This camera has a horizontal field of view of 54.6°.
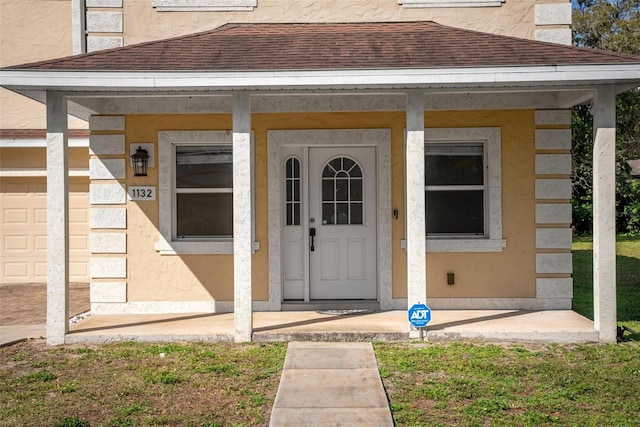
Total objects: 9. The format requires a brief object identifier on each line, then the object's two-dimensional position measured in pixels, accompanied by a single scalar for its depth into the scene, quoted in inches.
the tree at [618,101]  869.8
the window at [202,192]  348.5
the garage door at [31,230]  504.4
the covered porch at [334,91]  264.8
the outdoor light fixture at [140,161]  337.1
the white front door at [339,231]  350.3
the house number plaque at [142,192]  342.3
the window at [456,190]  341.7
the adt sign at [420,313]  277.0
